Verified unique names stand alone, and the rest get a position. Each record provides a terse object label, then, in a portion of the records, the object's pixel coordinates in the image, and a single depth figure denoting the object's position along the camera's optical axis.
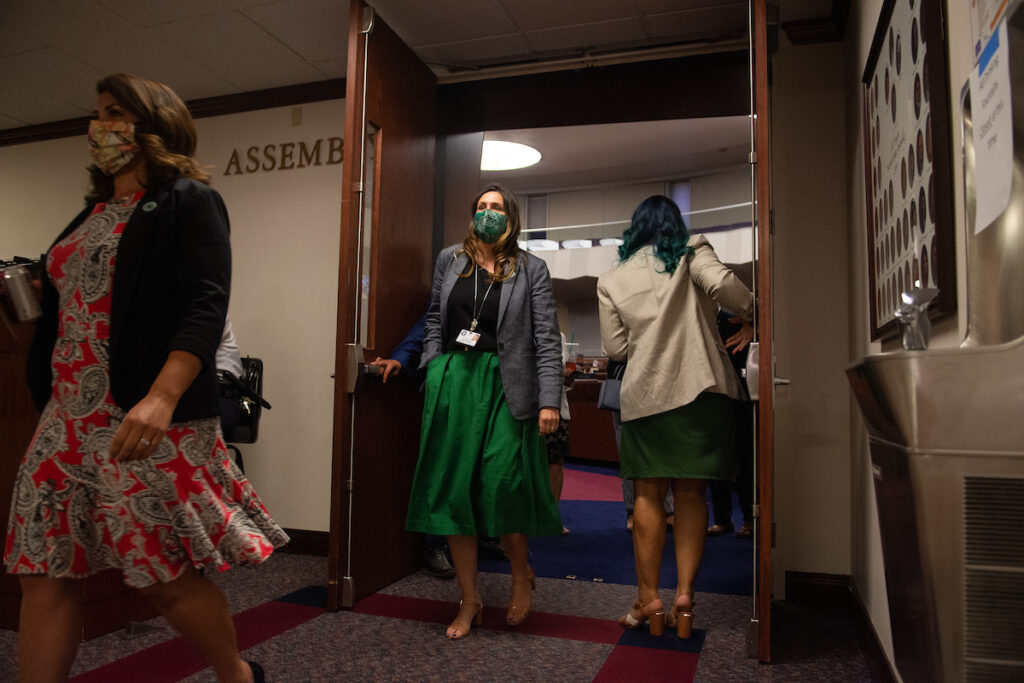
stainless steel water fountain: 0.71
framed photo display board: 1.40
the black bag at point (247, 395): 3.09
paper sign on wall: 0.82
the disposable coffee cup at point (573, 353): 11.28
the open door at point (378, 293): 2.73
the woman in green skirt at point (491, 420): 2.42
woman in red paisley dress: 1.28
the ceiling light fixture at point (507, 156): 8.85
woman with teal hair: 2.35
